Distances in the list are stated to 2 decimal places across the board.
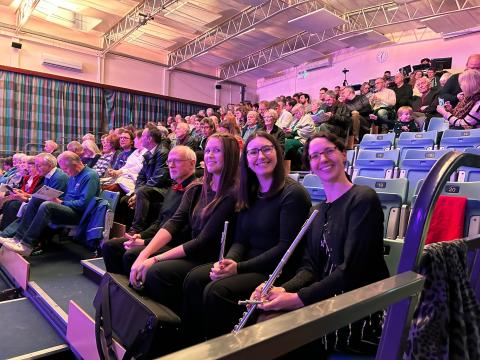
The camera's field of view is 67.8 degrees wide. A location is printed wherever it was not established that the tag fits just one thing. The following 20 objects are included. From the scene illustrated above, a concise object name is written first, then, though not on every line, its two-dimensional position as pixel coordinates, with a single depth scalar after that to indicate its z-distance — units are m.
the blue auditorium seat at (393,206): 1.85
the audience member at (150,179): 2.78
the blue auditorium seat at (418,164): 2.73
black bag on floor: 1.31
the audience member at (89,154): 4.72
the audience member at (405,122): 4.51
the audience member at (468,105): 3.35
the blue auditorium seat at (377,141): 3.96
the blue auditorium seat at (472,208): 1.39
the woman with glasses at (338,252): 1.14
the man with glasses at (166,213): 2.15
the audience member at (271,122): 4.54
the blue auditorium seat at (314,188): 2.25
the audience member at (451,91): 4.23
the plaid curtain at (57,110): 7.58
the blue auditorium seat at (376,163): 3.11
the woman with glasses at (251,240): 1.33
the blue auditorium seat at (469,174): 2.39
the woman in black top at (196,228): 1.58
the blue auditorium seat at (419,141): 3.44
